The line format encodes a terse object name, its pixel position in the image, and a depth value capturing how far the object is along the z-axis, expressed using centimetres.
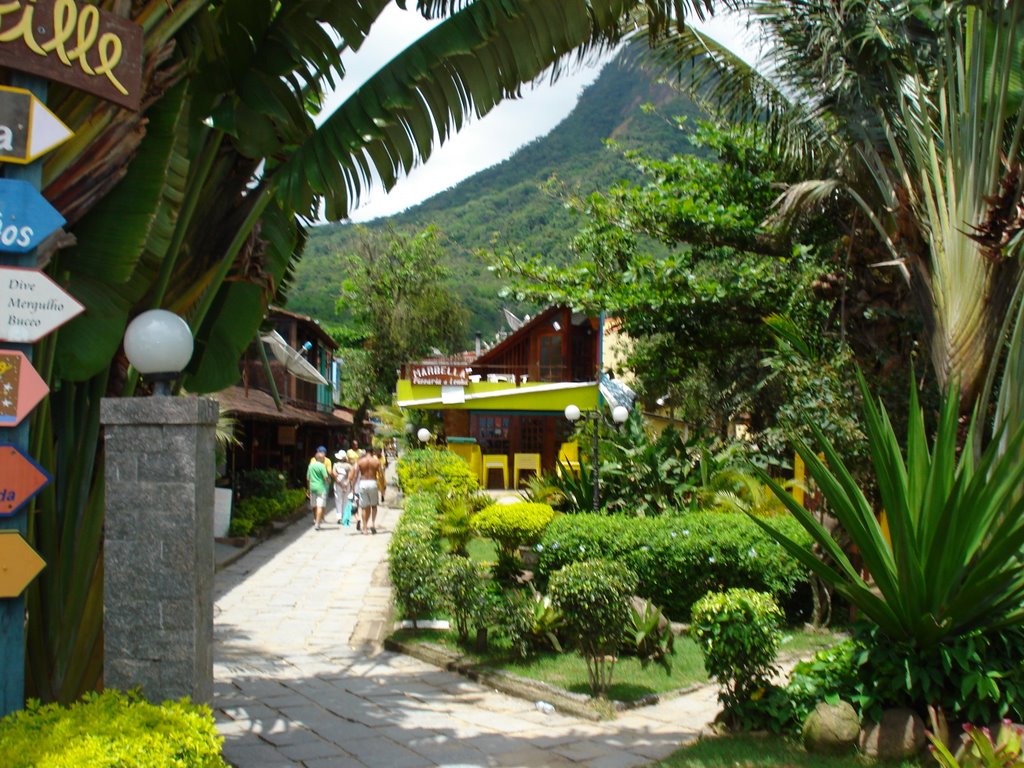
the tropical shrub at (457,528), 1236
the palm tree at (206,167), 540
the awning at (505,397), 2872
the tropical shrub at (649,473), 1273
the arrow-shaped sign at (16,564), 473
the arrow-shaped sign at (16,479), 471
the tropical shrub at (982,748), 450
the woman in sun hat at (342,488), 2062
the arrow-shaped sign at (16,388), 471
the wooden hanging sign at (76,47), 482
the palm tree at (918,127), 762
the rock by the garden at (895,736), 534
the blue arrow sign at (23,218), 477
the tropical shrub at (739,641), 609
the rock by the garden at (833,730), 544
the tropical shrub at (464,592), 888
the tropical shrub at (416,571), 934
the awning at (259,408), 1676
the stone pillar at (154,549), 474
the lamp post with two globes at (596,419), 1262
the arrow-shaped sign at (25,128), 479
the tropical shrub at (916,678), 523
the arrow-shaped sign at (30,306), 474
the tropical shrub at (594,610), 723
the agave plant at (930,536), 528
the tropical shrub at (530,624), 859
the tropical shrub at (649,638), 852
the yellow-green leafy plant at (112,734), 392
